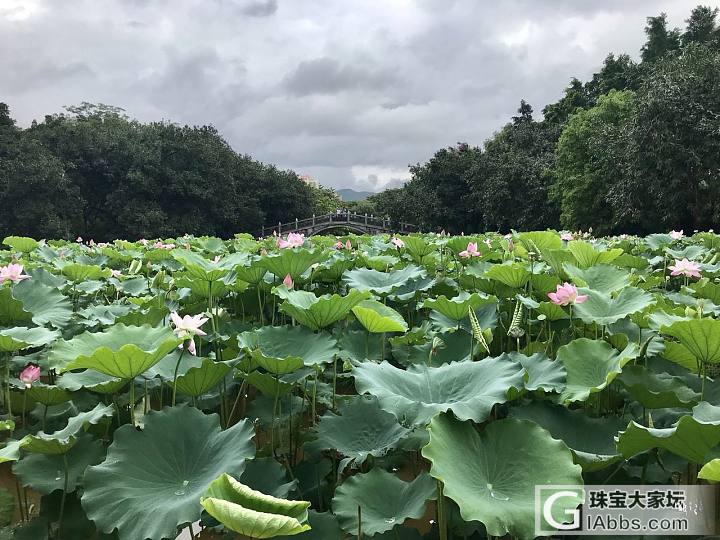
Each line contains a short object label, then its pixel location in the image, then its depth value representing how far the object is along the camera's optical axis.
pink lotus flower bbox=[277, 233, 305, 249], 2.30
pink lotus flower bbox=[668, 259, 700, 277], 1.79
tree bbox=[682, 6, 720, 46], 25.95
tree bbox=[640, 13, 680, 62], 27.44
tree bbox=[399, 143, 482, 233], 30.14
